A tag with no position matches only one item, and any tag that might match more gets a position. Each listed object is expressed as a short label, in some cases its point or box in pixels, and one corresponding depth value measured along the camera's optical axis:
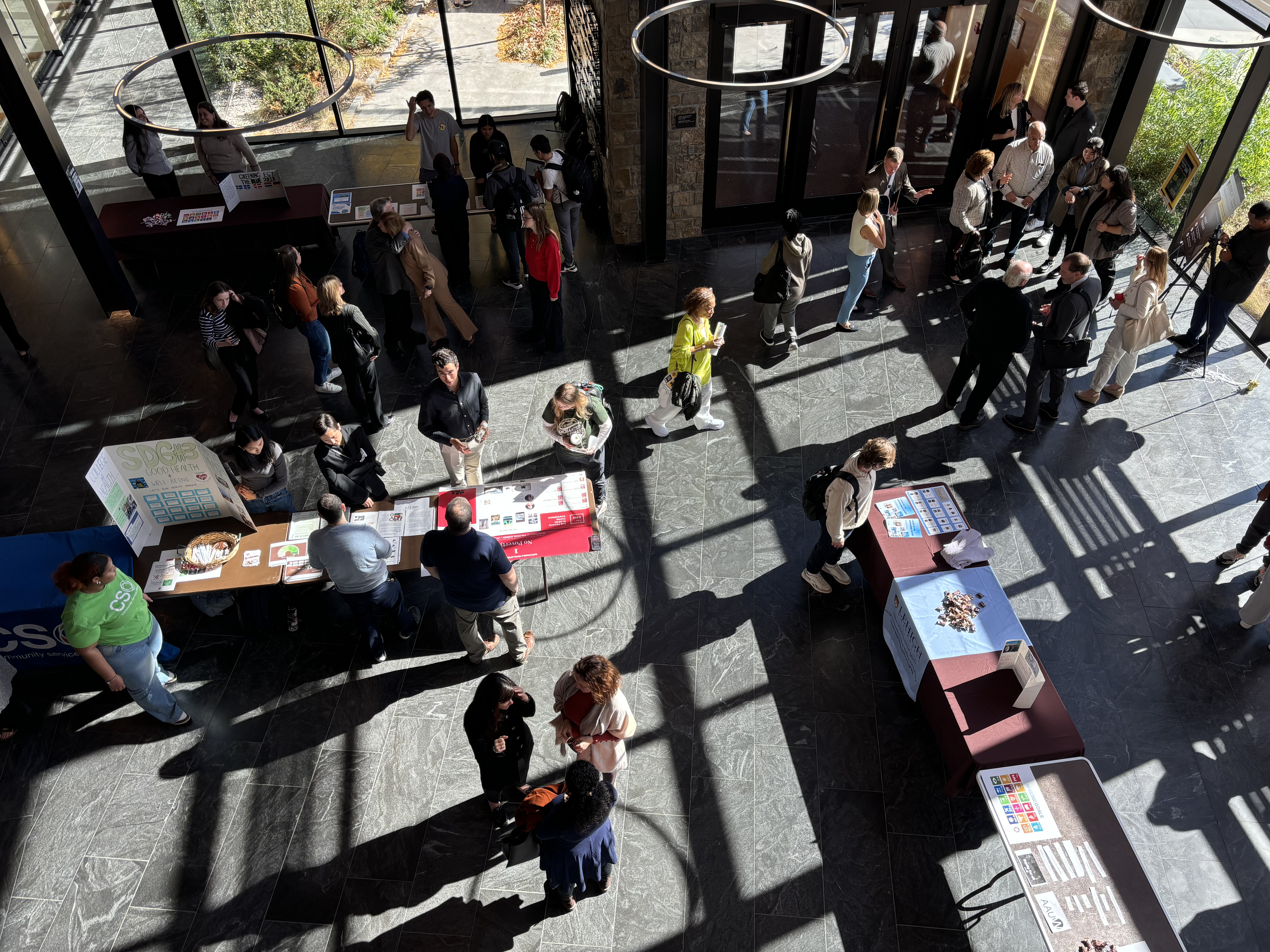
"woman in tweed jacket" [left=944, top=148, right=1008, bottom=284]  8.22
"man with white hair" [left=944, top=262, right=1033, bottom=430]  6.96
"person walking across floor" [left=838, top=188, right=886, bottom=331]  7.86
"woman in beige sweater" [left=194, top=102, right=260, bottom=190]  9.68
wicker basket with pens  5.84
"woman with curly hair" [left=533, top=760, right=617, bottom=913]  4.09
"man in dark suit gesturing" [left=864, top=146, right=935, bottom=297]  8.27
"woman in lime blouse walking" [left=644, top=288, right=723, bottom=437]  6.81
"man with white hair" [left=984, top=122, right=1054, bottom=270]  8.74
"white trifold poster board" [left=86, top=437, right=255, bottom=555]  5.62
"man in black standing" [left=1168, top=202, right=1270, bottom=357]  7.48
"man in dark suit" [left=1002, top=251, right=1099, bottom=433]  6.99
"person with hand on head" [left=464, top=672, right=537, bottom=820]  4.56
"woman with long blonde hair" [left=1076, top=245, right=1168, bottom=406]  7.19
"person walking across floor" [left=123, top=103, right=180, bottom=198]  9.82
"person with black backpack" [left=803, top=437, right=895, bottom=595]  5.39
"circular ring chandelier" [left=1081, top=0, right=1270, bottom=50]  4.42
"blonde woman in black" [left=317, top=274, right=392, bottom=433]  7.08
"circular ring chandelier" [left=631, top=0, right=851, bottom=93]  4.00
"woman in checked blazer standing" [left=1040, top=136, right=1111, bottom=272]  8.61
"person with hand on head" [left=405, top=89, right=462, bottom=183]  9.43
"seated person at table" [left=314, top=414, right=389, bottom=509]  5.92
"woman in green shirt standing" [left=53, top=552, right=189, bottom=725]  5.01
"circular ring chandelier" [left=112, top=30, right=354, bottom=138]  3.81
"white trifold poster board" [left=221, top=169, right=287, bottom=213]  9.62
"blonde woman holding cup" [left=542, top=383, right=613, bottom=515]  6.10
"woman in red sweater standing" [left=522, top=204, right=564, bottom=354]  7.69
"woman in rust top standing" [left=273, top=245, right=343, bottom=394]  7.36
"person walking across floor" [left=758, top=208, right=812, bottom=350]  7.65
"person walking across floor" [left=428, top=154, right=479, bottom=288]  8.71
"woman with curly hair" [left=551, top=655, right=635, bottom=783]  4.52
